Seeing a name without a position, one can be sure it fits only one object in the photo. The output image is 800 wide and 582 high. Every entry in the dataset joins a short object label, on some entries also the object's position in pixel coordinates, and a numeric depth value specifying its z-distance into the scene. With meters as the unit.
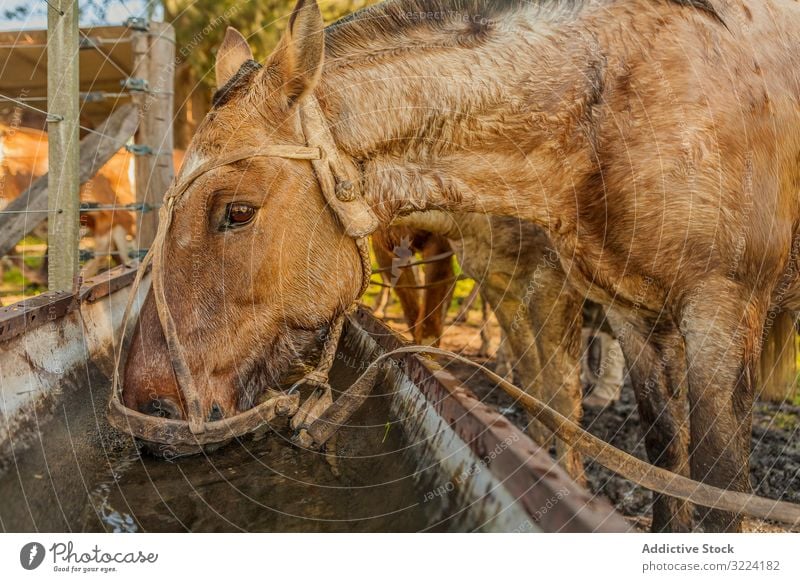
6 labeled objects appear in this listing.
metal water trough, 1.11
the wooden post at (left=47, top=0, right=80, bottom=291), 2.21
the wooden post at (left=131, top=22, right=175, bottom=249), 3.31
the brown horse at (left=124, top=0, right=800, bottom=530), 1.53
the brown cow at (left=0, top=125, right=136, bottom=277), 5.66
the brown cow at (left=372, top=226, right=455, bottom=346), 3.84
